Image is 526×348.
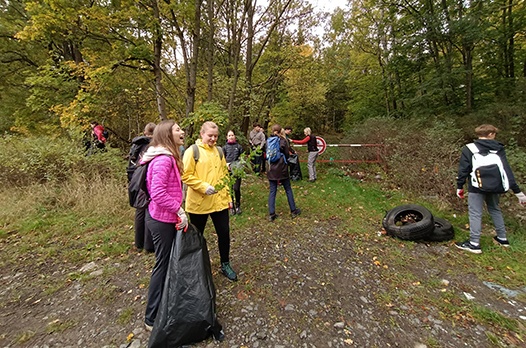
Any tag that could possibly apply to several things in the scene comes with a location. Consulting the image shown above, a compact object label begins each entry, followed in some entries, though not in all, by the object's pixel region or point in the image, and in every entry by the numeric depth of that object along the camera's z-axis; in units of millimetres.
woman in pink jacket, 2105
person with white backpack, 3561
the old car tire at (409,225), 4051
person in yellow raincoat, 2658
